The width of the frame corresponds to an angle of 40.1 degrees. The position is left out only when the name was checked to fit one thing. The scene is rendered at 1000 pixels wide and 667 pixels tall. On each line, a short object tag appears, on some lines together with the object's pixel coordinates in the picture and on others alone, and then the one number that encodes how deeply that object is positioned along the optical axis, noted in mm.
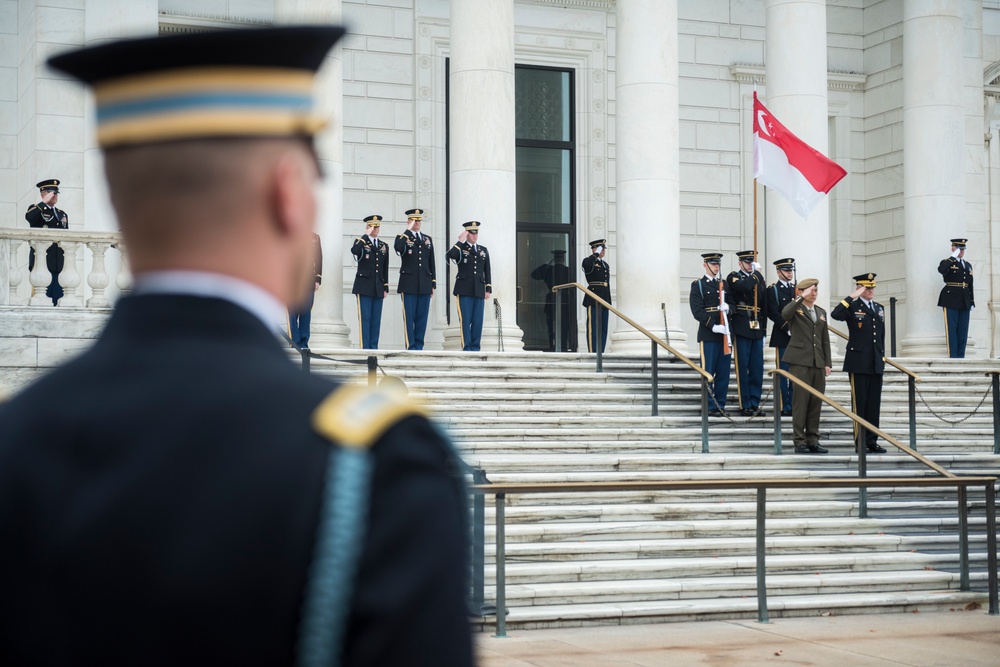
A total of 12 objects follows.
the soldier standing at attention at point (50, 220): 15117
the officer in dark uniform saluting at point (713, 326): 17219
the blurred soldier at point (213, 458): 1330
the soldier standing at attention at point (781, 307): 17438
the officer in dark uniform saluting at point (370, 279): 19406
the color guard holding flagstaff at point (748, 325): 17116
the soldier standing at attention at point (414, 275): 19391
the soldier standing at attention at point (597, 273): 21047
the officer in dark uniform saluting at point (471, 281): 19094
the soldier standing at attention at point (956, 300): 22344
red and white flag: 18688
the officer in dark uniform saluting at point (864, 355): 16172
